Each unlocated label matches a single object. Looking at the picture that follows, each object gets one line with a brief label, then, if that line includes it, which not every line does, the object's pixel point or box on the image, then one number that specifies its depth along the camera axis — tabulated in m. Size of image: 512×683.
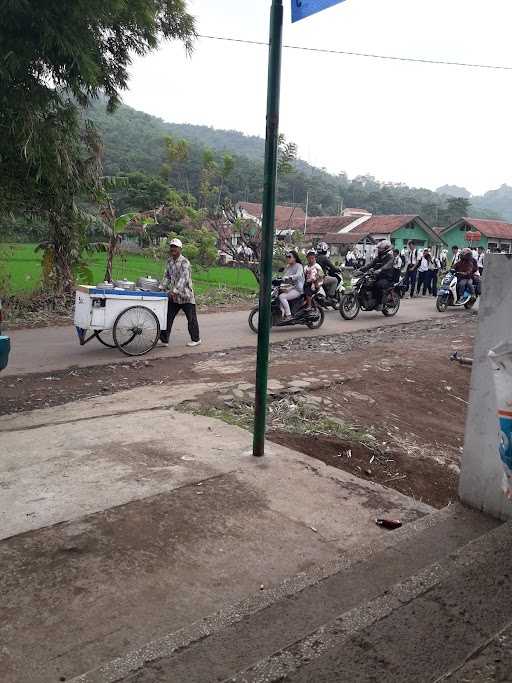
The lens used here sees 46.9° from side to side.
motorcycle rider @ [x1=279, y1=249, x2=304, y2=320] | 10.93
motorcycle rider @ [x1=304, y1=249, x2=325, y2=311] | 11.16
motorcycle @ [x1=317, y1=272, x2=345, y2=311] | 12.84
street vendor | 8.73
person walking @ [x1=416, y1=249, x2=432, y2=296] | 19.20
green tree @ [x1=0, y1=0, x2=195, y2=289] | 6.51
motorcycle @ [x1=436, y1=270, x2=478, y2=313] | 15.16
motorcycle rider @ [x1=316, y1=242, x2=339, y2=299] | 12.91
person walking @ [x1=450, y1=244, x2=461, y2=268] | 15.26
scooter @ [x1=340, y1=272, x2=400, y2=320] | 13.20
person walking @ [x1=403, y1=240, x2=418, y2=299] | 18.39
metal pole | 3.63
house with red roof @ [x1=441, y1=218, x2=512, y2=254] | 46.77
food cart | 7.65
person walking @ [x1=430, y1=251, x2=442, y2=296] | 19.58
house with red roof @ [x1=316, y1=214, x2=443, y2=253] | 46.31
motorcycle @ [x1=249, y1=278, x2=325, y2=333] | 10.95
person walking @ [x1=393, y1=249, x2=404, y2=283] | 13.67
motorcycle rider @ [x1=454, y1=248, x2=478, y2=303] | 14.61
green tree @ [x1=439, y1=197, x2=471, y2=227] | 65.50
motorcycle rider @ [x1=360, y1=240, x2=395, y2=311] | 13.37
